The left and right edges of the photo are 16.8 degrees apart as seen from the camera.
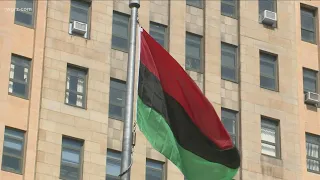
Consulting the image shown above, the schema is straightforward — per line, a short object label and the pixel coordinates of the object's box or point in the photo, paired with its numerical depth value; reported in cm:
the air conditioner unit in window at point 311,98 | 4272
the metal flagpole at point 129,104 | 2330
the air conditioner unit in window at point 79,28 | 3866
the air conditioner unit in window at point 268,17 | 4319
